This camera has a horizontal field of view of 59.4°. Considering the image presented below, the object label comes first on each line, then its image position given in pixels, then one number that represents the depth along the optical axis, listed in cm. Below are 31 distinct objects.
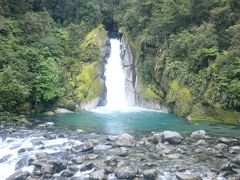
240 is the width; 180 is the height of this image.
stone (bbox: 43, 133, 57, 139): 1375
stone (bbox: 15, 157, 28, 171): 1079
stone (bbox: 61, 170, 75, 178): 1005
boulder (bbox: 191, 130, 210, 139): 1437
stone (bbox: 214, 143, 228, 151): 1258
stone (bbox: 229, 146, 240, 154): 1221
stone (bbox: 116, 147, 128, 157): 1169
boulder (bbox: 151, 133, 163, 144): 1339
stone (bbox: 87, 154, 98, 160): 1125
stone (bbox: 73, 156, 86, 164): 1090
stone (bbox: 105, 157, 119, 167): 1074
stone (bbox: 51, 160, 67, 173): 1031
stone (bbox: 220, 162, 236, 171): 1045
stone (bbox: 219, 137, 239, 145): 1351
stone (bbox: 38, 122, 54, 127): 1627
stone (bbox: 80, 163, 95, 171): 1037
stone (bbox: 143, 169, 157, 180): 974
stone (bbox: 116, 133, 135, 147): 1286
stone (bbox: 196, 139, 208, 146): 1319
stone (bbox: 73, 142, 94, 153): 1203
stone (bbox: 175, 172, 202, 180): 962
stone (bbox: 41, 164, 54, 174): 1013
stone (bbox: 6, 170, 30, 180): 982
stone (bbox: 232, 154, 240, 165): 1108
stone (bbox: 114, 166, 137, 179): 979
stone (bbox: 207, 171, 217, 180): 980
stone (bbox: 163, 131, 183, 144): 1331
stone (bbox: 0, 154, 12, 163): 1140
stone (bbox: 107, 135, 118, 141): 1357
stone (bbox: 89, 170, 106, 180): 972
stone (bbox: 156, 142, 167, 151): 1258
